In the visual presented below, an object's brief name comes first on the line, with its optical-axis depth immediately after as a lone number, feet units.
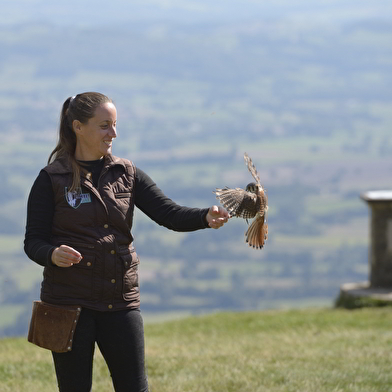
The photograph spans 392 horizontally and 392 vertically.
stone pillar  81.79
